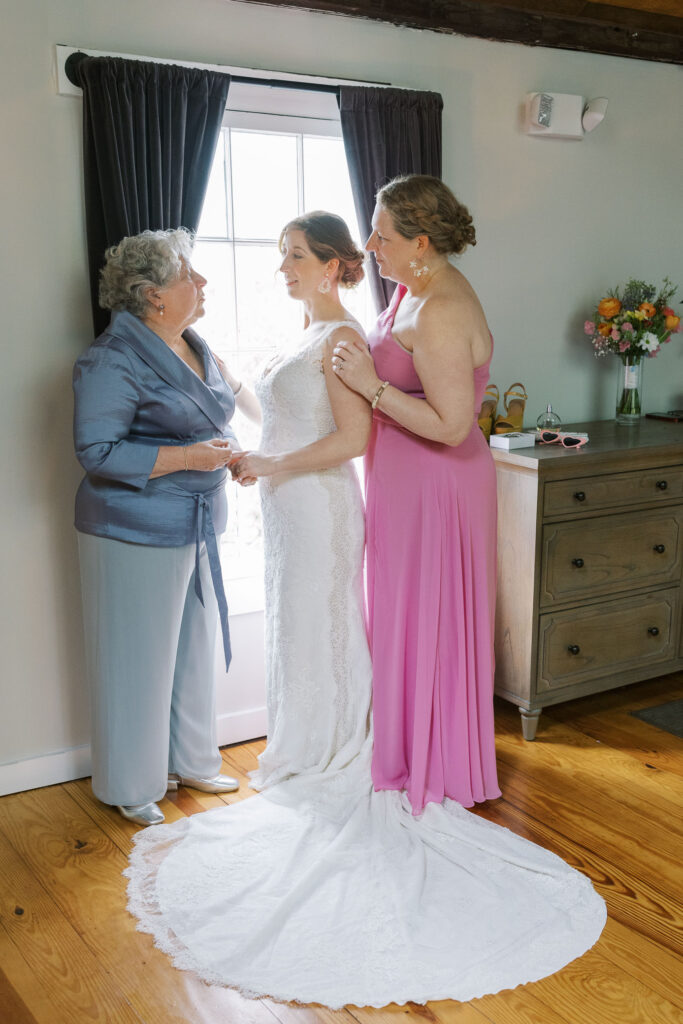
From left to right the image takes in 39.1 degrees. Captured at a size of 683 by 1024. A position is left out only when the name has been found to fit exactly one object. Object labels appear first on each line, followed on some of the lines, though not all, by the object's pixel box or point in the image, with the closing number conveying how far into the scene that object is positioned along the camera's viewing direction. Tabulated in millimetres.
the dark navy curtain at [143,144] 2643
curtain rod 2926
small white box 3270
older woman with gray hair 2533
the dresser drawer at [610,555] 3217
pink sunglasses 3318
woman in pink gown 2547
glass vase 3795
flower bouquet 3684
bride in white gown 2141
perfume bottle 3572
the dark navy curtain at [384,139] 3068
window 3062
